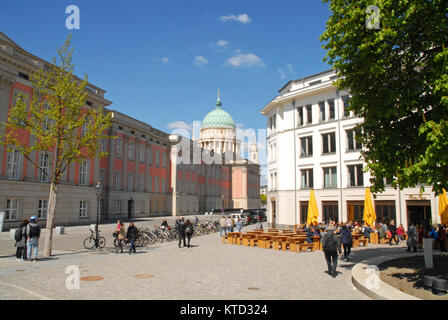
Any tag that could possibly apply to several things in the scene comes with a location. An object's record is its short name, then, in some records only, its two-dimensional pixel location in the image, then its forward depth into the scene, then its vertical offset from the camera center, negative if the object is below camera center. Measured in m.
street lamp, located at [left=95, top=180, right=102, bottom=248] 20.05 -2.19
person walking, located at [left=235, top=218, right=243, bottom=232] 29.87 -1.85
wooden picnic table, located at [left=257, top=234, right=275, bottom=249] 21.60 -2.32
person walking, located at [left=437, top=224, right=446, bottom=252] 18.67 -1.84
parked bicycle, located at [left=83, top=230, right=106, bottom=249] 20.65 -2.53
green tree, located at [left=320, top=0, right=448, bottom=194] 9.48 +3.96
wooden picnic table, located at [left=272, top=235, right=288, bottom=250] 20.62 -2.17
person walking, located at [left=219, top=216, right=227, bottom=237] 28.26 -1.58
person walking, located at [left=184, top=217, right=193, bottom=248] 22.00 -1.64
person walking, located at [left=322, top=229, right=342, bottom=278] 12.13 -1.51
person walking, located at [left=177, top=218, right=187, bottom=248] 22.13 -1.66
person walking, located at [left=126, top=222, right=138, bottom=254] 18.39 -1.69
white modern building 29.84 +3.87
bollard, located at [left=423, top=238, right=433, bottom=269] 12.41 -1.75
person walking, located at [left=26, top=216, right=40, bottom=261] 15.05 -1.42
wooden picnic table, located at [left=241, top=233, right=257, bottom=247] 22.72 -2.33
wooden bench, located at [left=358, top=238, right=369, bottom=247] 22.02 -2.37
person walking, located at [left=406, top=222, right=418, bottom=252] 18.00 -1.77
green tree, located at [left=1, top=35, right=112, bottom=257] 17.33 +4.24
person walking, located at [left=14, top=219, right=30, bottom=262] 15.02 -1.63
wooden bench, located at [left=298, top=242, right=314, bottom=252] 19.52 -2.37
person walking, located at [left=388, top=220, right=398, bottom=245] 23.06 -1.80
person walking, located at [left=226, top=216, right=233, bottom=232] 28.70 -1.69
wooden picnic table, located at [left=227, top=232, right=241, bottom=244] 24.16 -2.36
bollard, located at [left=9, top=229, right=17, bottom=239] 23.98 -2.06
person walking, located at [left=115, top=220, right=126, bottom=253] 18.91 -1.68
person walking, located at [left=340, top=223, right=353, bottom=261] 15.94 -1.66
